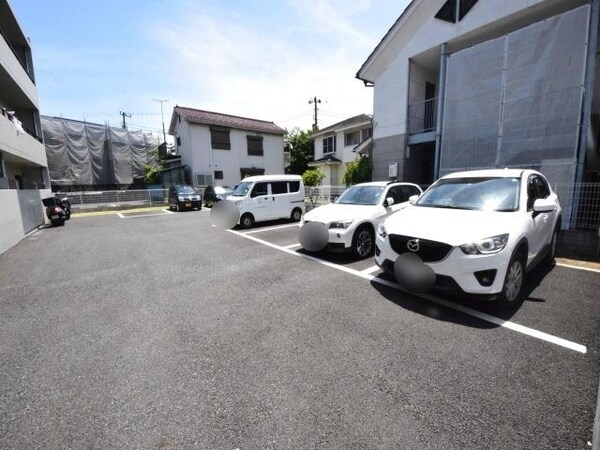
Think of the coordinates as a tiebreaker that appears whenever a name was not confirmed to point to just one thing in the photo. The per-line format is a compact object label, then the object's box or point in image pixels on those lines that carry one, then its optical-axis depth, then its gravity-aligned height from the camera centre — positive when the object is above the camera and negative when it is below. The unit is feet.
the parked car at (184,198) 50.64 -1.30
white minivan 30.17 -1.03
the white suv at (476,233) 9.84 -1.94
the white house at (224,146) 66.82 +11.67
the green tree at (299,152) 100.83 +13.25
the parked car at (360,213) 16.92 -1.71
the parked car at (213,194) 55.98 -0.75
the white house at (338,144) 62.22 +10.84
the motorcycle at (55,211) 36.32 -2.15
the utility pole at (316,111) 105.70 +29.60
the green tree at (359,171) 38.03 +2.14
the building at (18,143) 26.05 +6.45
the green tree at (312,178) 52.47 +1.87
